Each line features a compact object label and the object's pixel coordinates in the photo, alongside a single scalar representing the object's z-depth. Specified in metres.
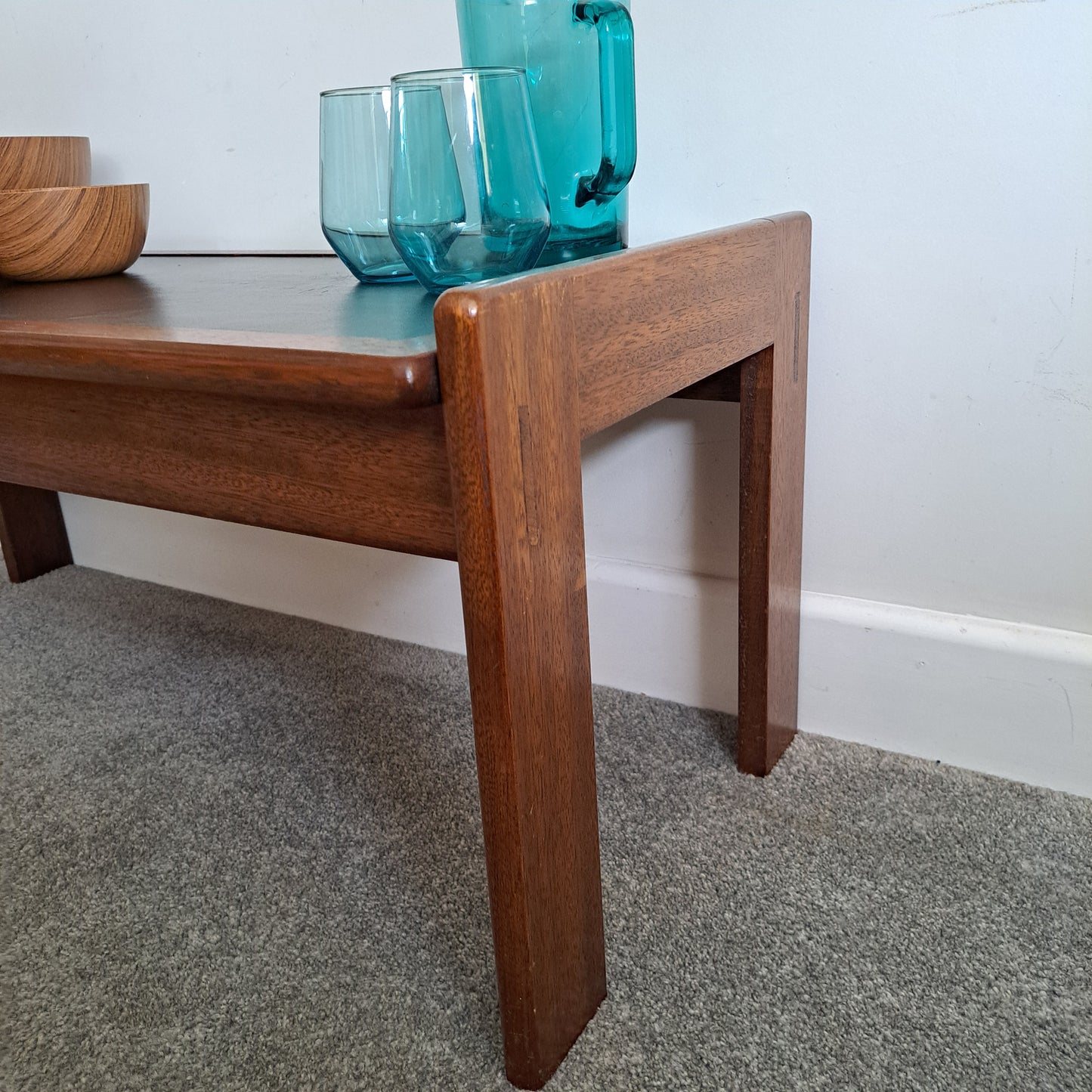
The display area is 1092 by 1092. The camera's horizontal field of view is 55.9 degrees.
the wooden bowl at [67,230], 0.89
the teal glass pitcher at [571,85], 0.73
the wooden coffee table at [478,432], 0.49
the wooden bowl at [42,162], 1.03
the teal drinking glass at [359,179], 0.77
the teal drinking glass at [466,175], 0.63
